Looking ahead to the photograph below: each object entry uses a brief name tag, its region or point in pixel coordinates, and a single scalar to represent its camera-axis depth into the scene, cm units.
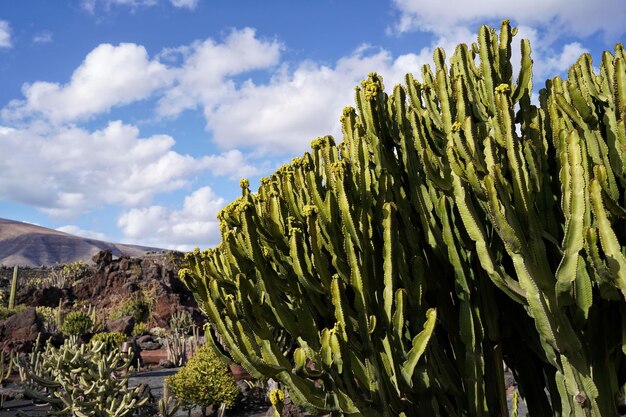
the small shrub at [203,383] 988
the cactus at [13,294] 2643
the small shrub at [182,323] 2164
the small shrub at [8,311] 2284
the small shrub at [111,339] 1614
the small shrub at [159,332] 2208
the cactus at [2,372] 1416
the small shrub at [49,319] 2090
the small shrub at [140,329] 2212
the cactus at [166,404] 881
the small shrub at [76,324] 1833
